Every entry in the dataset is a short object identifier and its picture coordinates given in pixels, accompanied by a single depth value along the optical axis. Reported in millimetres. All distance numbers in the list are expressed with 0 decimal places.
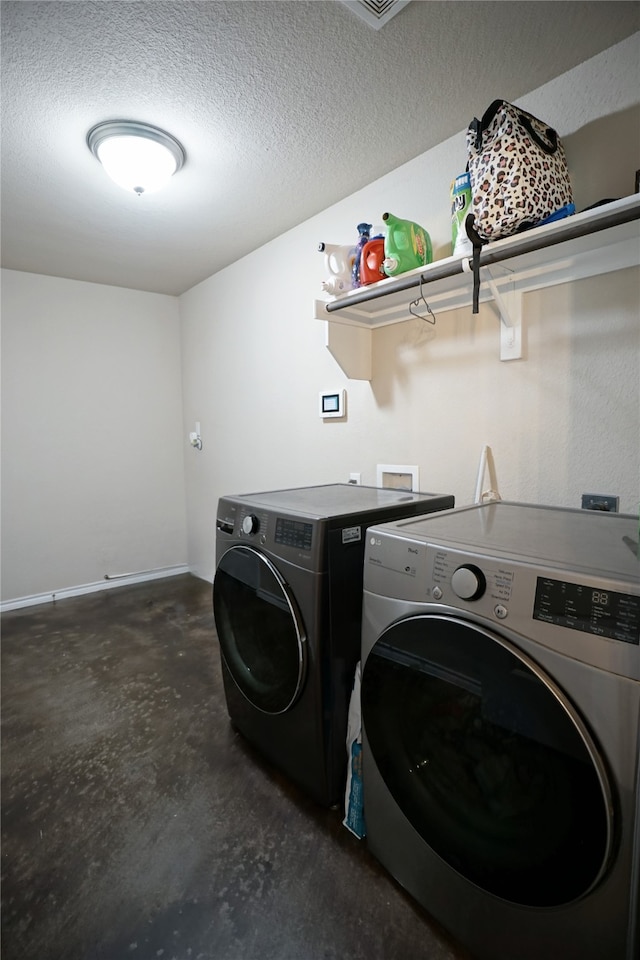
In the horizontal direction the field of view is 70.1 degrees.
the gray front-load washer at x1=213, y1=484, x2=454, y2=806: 1360
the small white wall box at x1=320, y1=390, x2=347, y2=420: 2367
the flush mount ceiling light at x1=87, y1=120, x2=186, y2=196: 1734
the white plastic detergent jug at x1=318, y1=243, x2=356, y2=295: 1857
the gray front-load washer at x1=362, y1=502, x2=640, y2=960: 758
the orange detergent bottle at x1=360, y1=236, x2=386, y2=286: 1777
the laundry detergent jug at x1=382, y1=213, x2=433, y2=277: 1654
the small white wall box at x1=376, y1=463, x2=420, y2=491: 2061
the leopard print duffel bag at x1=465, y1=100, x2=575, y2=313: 1310
